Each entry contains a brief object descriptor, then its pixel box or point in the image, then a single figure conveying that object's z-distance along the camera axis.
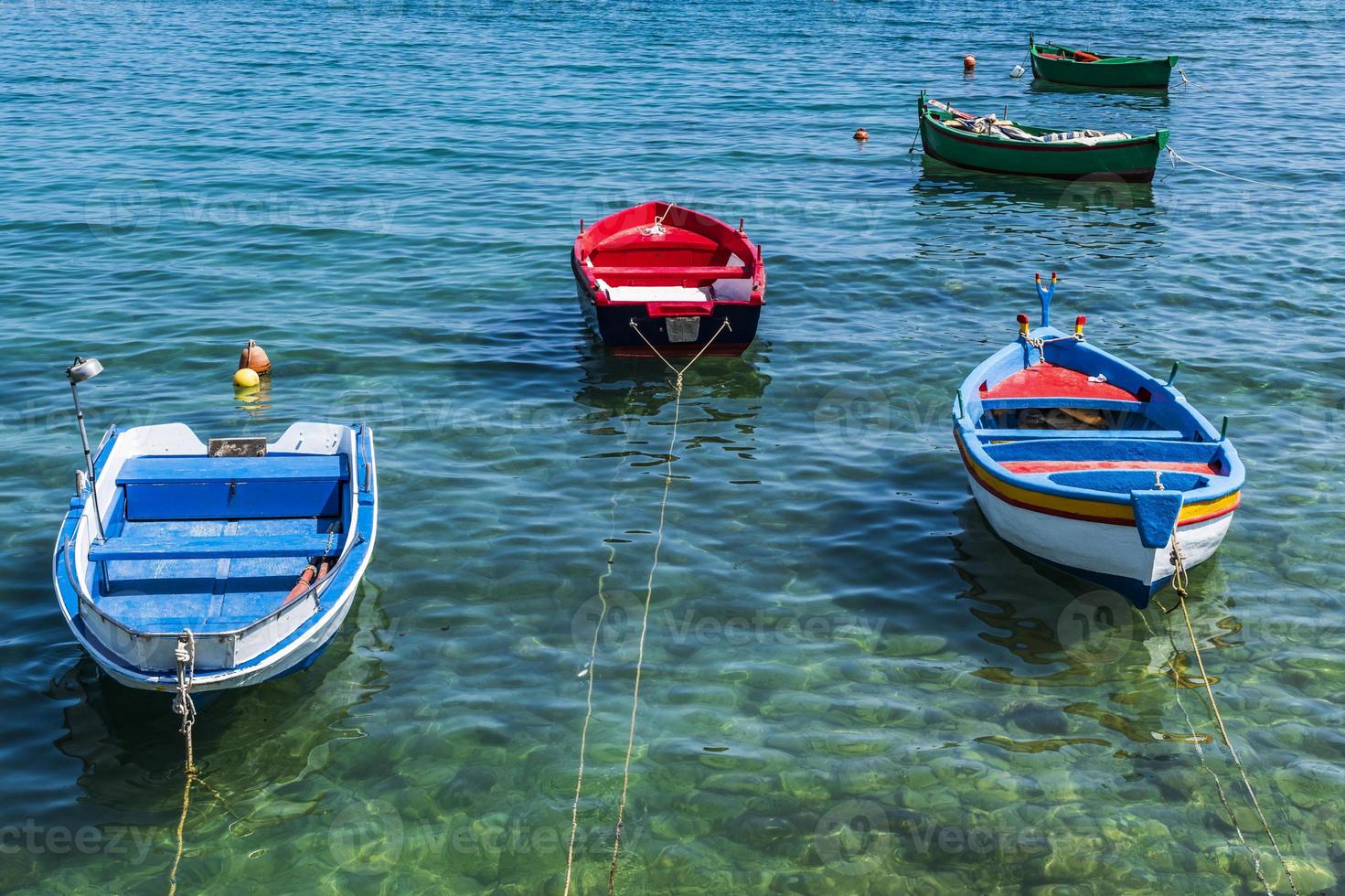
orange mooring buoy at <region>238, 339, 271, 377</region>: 19.14
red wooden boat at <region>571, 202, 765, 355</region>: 18.89
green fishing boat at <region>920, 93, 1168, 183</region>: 30.77
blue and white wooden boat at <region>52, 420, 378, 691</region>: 10.44
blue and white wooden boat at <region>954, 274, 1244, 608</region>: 12.29
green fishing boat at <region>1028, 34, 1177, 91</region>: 44.59
